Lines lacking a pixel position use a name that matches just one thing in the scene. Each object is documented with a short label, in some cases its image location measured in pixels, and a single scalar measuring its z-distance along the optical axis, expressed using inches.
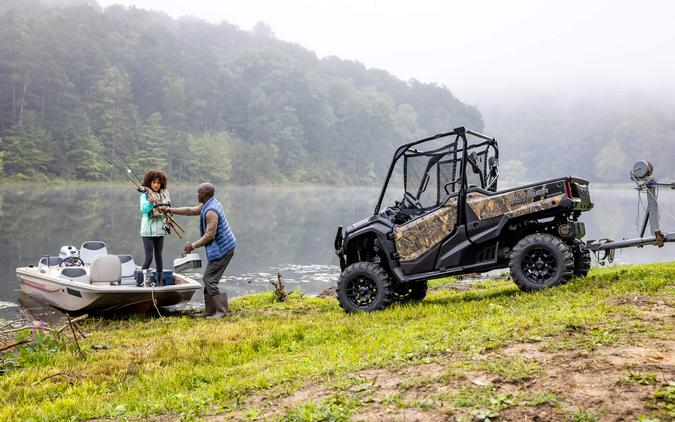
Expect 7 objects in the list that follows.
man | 366.9
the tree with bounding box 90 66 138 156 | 2923.2
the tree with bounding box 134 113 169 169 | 2965.1
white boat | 363.9
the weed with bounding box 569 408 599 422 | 119.2
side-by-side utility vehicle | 293.0
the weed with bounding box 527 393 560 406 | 129.7
